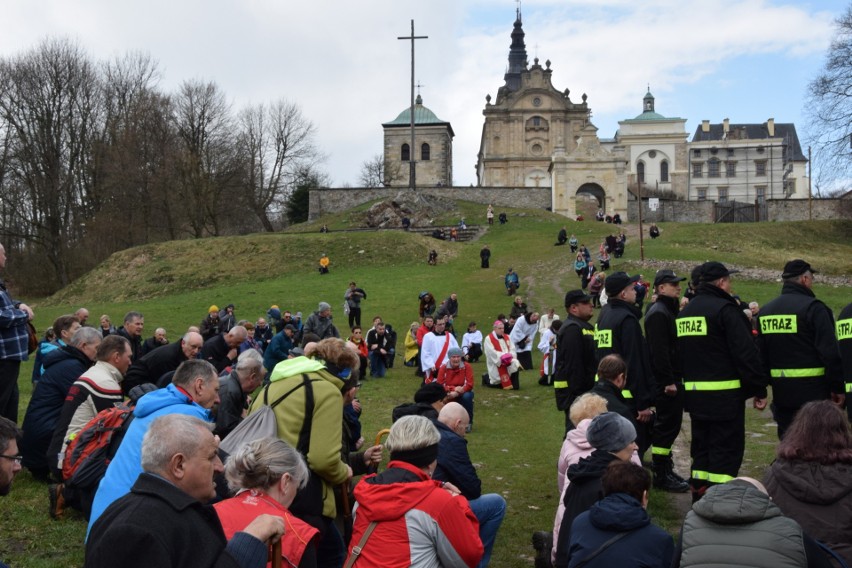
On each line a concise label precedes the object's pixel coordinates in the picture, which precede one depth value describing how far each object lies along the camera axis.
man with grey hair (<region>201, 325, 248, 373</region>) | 9.83
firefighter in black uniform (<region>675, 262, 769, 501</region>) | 6.89
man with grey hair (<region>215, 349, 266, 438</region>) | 6.57
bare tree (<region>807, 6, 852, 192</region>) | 40.78
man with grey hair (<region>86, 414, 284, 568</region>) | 2.88
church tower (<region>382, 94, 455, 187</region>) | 84.38
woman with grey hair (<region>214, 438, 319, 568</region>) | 3.72
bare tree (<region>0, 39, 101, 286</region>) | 45.47
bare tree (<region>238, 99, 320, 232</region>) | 61.02
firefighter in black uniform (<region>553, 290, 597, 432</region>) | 8.05
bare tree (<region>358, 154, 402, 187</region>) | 84.19
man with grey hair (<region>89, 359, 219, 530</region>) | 4.79
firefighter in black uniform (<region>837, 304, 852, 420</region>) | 6.99
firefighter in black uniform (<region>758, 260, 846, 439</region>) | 7.04
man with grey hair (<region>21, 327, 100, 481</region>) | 7.88
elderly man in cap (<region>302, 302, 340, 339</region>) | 16.64
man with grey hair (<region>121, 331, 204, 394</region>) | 8.04
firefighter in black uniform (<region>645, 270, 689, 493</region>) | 7.98
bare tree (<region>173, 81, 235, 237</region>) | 51.56
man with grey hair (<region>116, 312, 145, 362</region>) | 11.42
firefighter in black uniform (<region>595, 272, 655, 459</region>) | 7.50
